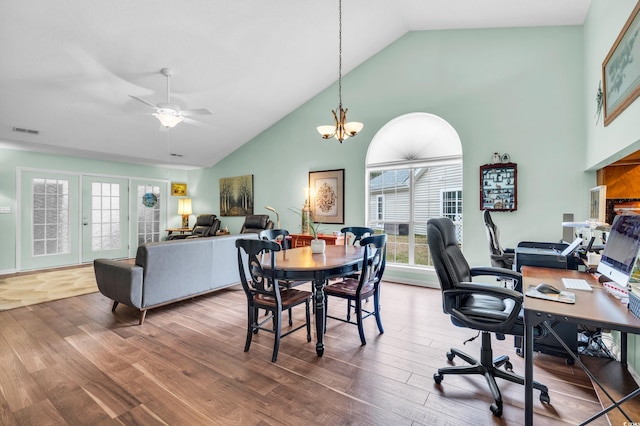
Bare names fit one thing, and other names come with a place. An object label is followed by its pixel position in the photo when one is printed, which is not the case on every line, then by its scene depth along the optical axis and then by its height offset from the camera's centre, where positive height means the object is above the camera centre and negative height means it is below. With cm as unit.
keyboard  174 -45
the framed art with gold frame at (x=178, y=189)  811 +64
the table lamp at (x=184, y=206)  795 +16
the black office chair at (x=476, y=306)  172 -63
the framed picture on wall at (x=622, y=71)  193 +109
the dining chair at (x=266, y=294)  232 -75
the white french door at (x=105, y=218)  645 -15
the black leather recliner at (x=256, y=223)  632 -25
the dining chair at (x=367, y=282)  255 -67
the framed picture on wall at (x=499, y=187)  385 +36
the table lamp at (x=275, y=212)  624 +0
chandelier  326 +96
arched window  446 +53
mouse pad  149 -44
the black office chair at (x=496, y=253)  322 -46
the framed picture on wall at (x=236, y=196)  694 +41
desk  124 -46
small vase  298 -35
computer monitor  148 -20
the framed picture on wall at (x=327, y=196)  538 +32
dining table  229 -46
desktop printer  240 -39
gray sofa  313 -72
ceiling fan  359 +128
